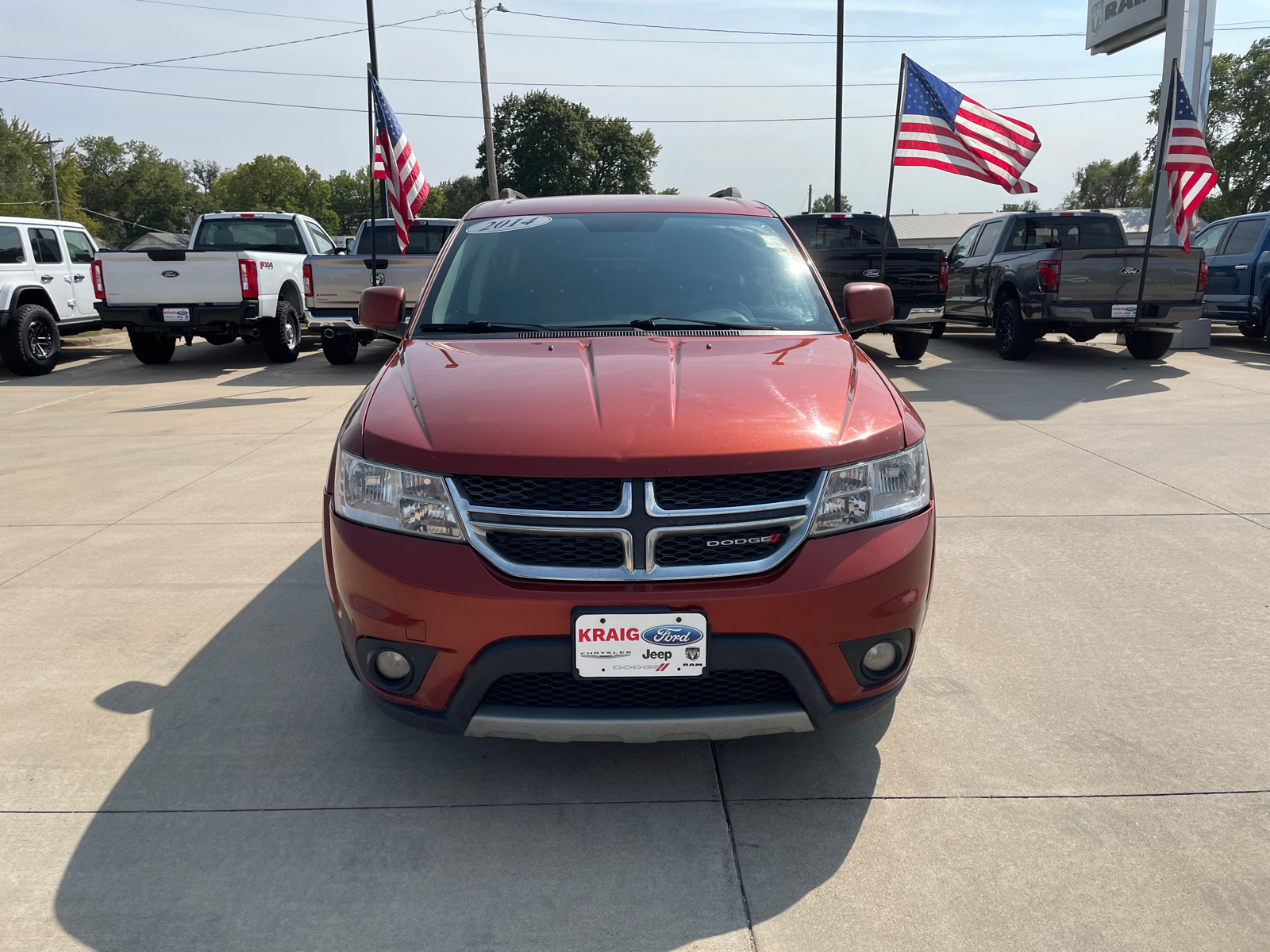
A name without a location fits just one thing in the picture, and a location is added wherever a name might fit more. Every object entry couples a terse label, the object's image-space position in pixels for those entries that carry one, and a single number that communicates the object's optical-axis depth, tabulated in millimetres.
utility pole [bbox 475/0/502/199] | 33656
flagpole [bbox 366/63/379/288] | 11838
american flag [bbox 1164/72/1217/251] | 11844
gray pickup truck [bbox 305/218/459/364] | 12258
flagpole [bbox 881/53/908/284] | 10390
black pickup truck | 12023
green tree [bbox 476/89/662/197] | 69562
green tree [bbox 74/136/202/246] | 117562
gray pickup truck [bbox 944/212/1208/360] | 11492
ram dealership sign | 17609
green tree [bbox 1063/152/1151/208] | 114500
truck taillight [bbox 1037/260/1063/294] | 11609
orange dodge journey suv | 2447
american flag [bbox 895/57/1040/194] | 10180
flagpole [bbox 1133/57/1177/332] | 11328
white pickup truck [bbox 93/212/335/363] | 12469
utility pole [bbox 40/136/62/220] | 81906
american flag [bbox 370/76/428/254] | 13078
